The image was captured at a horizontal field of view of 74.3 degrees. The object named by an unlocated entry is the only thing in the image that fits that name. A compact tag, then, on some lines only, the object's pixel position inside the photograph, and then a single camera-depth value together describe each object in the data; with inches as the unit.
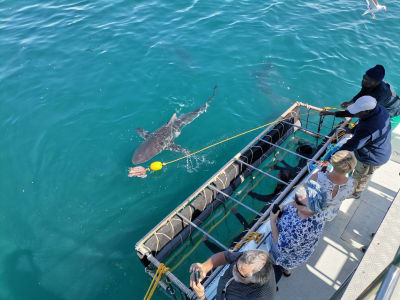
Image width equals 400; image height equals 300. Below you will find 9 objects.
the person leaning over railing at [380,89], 242.7
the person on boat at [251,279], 118.1
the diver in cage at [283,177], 311.1
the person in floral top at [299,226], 148.6
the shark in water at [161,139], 379.6
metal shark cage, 227.8
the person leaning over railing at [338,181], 159.5
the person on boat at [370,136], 206.1
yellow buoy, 328.5
